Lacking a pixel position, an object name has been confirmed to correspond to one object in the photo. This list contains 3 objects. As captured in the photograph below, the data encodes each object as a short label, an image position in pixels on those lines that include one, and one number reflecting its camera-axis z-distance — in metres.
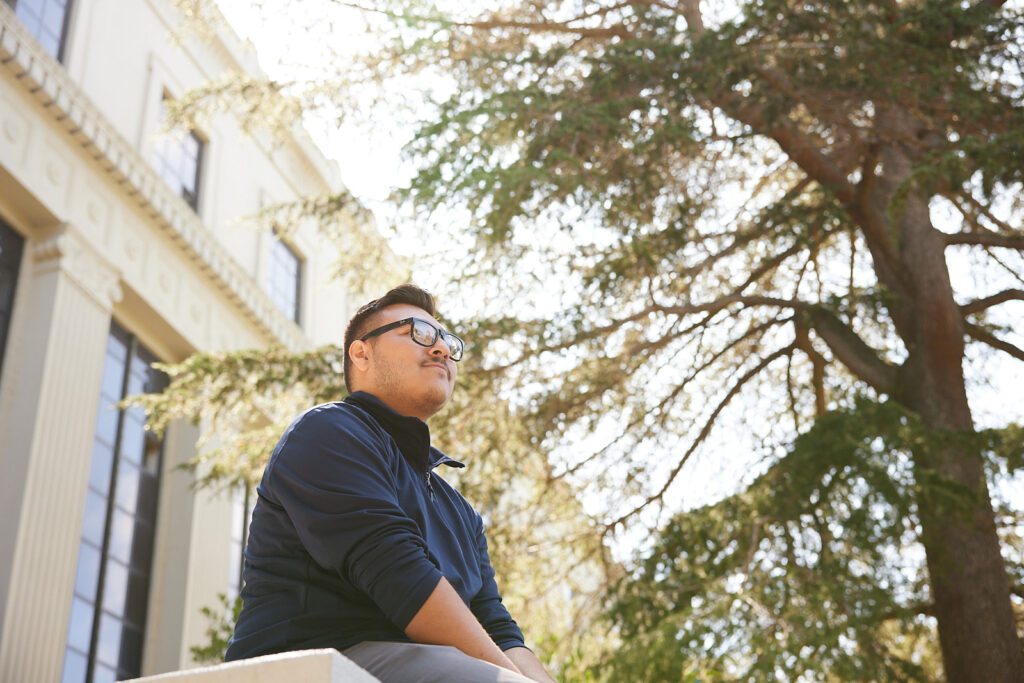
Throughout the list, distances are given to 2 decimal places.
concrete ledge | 1.96
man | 2.43
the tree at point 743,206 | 7.81
